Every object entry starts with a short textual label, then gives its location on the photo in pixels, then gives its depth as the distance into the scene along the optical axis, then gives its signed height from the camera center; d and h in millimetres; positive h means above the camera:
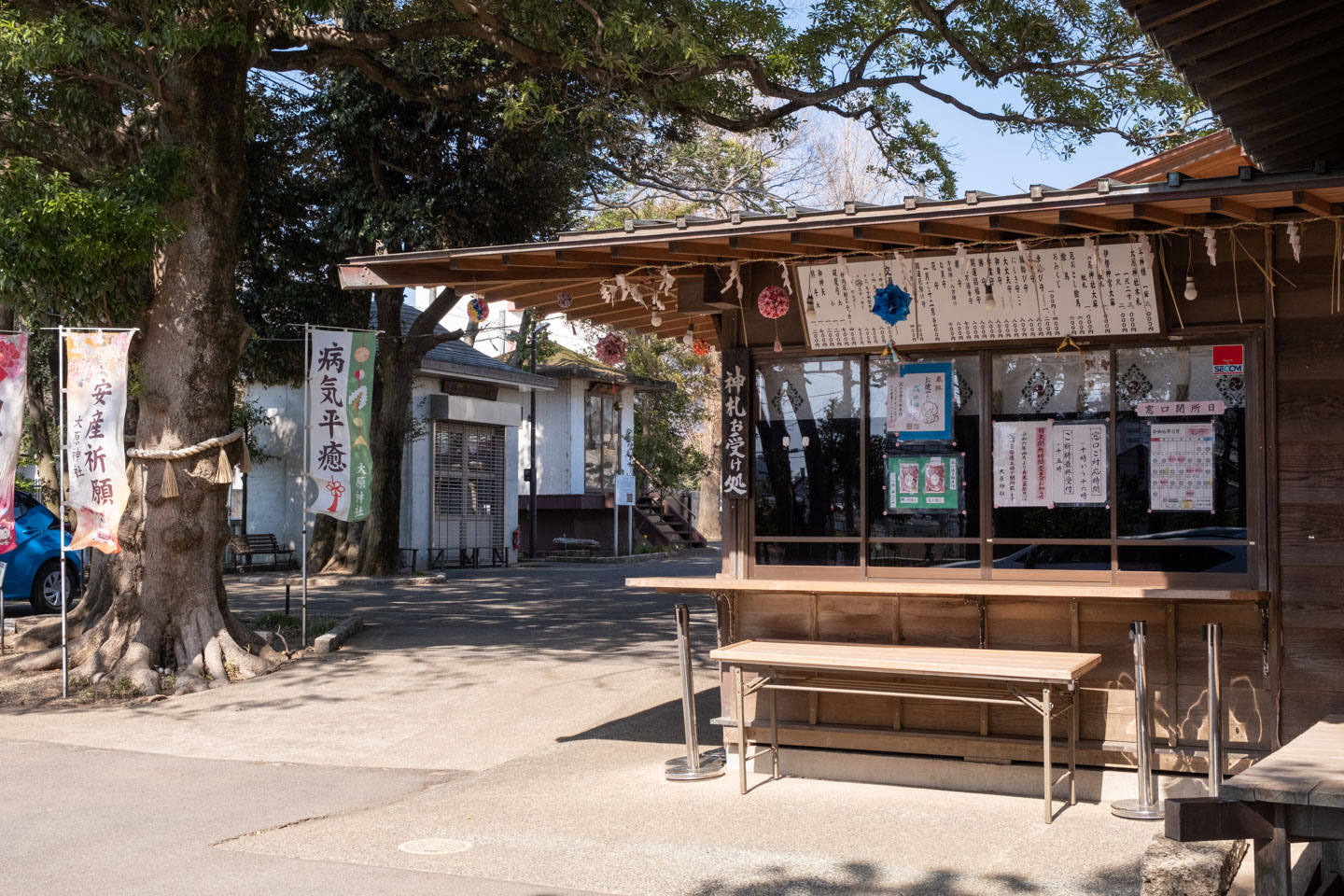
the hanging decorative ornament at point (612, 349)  8477 +880
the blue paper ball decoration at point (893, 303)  7051 +984
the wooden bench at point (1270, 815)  2965 -878
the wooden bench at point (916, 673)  6051 -1053
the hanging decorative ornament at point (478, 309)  8383 +1163
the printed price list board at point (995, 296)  6598 +994
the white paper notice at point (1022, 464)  6898 +33
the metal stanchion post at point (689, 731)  7305 -1581
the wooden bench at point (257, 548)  23328 -1391
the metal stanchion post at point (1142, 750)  6113 -1466
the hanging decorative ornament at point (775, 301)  7328 +1040
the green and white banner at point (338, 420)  12109 +574
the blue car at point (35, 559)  15836 -1049
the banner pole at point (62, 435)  10156 +381
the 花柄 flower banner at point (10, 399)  10164 +690
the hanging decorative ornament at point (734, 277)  7405 +1215
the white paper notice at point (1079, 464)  6770 +28
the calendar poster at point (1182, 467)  6539 +7
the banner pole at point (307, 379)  12162 +1001
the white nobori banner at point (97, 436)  10094 +365
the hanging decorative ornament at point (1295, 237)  6039 +1156
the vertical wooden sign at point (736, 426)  7594 +297
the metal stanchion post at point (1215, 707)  6051 -1213
